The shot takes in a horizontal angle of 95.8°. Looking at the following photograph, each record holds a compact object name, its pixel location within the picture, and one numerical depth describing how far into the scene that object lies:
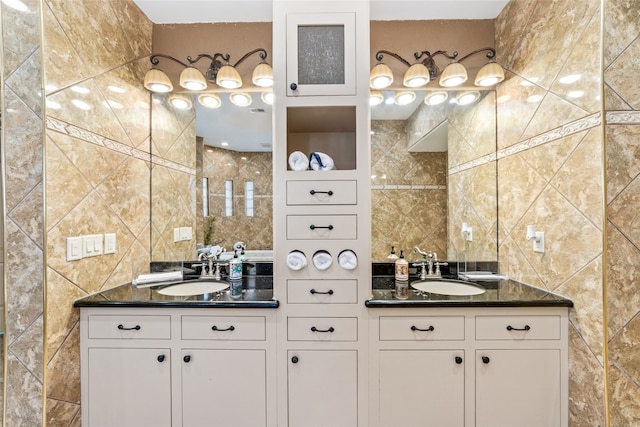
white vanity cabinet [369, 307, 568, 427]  1.43
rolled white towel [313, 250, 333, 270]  1.49
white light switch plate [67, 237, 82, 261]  1.43
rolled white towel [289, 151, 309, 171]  1.54
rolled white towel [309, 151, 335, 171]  1.56
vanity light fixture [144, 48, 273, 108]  1.94
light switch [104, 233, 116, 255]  1.66
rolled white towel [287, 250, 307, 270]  1.48
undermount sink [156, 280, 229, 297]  1.83
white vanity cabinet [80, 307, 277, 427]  1.47
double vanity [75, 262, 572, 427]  1.44
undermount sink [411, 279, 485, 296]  1.81
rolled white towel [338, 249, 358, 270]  1.47
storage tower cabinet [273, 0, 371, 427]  1.48
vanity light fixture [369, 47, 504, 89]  1.89
